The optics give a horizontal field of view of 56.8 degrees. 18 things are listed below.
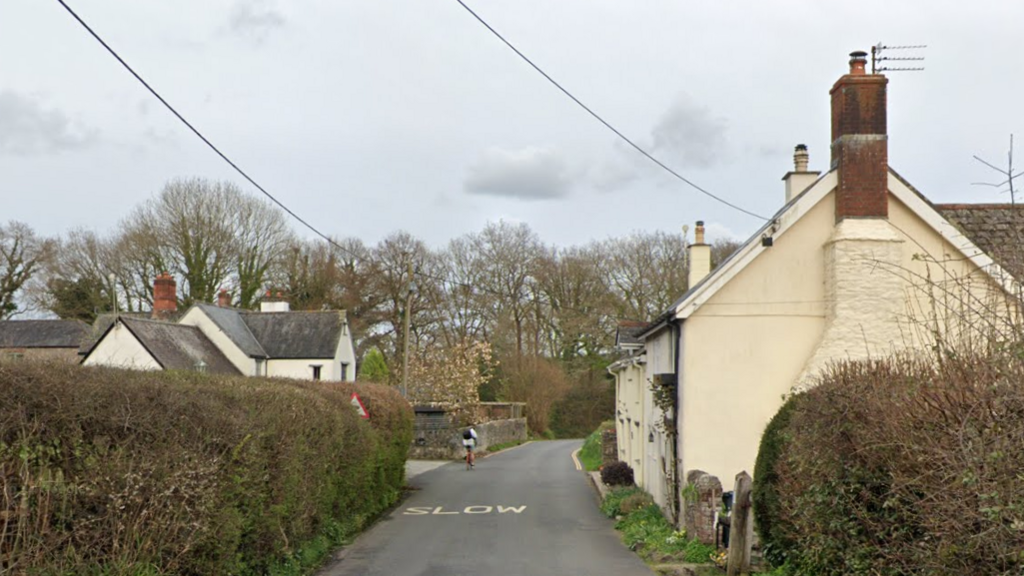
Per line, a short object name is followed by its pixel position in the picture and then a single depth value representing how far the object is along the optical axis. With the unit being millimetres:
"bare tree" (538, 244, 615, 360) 55375
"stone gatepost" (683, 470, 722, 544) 14703
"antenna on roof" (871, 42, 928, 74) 16484
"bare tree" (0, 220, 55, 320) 55656
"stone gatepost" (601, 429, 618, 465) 35188
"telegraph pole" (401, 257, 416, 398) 41619
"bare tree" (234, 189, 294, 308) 53375
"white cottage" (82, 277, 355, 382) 39625
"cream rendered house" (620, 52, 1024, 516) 16453
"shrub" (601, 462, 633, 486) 27062
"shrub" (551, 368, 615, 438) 59781
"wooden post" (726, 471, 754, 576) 12211
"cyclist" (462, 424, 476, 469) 37022
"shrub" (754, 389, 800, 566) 11828
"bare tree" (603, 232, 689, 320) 51812
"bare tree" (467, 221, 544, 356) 57969
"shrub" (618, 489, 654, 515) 21156
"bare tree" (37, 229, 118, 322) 53375
